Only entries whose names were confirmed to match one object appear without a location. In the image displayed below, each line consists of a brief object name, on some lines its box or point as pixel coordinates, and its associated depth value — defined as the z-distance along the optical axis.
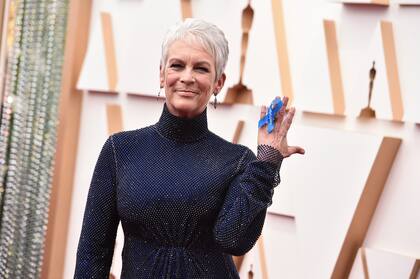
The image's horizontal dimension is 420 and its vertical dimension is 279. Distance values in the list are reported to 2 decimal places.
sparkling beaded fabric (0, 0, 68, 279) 5.50
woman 3.61
